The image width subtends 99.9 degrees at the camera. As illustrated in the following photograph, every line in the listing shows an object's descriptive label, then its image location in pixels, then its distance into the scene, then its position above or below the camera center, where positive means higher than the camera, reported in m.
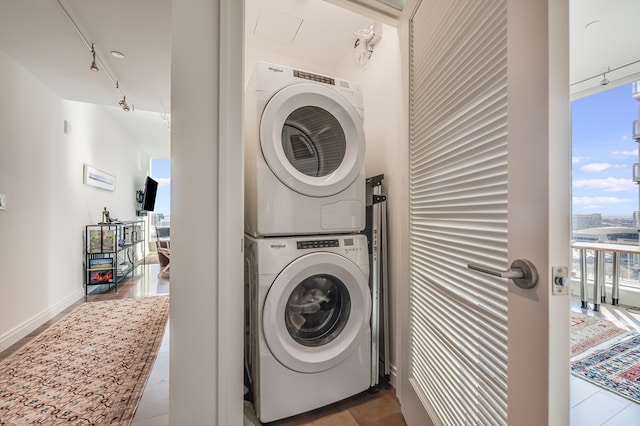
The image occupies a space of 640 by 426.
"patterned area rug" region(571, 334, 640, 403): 1.64 -1.08
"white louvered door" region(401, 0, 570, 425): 0.56 +0.01
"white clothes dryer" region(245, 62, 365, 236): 1.29 +0.32
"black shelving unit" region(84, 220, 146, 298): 3.55 -0.56
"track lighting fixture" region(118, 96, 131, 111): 2.56 +1.04
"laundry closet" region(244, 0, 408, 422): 1.27 -0.12
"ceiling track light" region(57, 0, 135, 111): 1.55 +1.12
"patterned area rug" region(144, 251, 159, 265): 6.16 -1.13
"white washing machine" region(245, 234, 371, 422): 1.25 -0.57
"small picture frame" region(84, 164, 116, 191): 3.58 +0.50
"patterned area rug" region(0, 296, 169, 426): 1.40 -1.05
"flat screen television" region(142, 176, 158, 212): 5.18 +0.35
